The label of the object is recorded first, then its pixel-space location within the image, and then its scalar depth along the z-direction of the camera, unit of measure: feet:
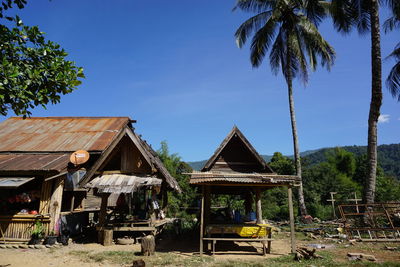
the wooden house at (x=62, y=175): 34.99
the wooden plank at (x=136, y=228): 35.86
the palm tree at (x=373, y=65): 43.24
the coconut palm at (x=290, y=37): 57.36
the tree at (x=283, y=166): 107.65
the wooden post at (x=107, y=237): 34.65
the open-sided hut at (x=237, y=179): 29.78
